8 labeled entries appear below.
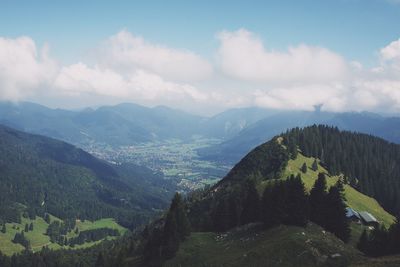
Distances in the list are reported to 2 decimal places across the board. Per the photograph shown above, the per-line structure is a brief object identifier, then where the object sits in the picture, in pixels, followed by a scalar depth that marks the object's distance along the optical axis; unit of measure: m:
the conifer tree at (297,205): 101.06
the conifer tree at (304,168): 193.59
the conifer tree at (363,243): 97.94
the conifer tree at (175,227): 103.88
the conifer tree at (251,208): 119.56
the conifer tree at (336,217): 107.94
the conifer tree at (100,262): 153.68
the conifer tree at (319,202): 108.19
